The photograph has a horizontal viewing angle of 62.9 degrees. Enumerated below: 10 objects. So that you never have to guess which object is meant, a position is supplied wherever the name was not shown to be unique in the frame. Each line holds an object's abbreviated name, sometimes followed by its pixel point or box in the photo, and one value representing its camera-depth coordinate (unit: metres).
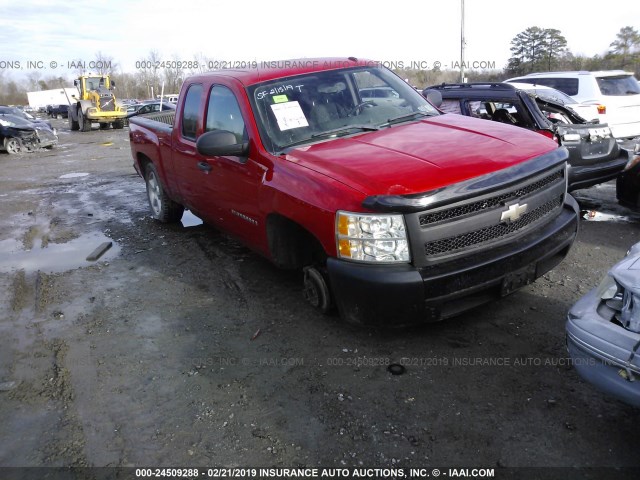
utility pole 28.81
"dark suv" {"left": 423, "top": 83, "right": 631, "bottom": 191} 6.36
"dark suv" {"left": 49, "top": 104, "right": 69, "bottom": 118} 48.25
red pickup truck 3.07
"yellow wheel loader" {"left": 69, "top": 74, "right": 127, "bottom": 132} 28.39
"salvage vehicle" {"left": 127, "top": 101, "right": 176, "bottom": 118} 20.74
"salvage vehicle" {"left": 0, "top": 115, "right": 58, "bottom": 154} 17.77
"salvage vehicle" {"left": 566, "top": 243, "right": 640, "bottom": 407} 2.25
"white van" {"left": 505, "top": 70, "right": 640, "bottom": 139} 10.81
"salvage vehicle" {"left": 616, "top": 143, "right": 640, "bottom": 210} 5.92
